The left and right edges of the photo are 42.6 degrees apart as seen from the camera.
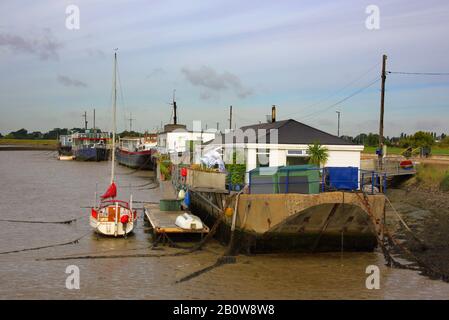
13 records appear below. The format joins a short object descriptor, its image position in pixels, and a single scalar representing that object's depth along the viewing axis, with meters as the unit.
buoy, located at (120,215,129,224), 23.89
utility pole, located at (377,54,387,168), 38.75
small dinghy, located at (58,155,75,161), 114.19
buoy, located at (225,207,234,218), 20.66
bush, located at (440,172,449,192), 34.75
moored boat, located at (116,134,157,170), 78.82
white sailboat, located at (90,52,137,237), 23.94
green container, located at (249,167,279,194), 20.39
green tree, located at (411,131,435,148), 73.86
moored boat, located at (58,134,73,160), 121.96
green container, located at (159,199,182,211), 28.07
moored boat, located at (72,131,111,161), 101.50
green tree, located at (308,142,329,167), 25.56
